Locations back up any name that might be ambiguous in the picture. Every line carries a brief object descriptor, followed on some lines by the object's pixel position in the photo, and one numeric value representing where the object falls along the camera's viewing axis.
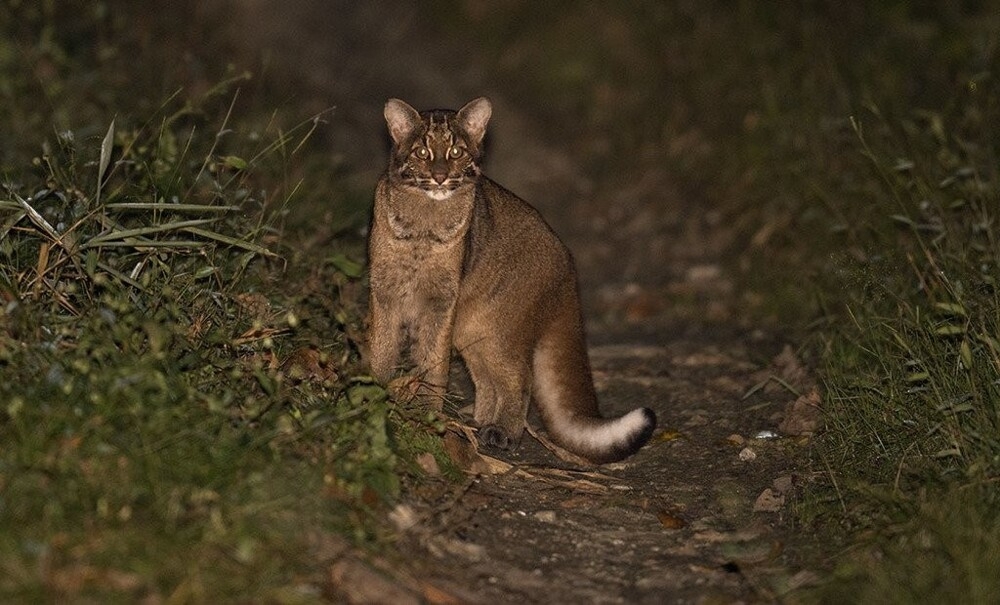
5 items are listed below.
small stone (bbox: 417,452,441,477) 10.66
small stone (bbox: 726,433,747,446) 12.72
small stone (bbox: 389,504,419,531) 9.49
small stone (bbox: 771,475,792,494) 11.30
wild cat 12.01
